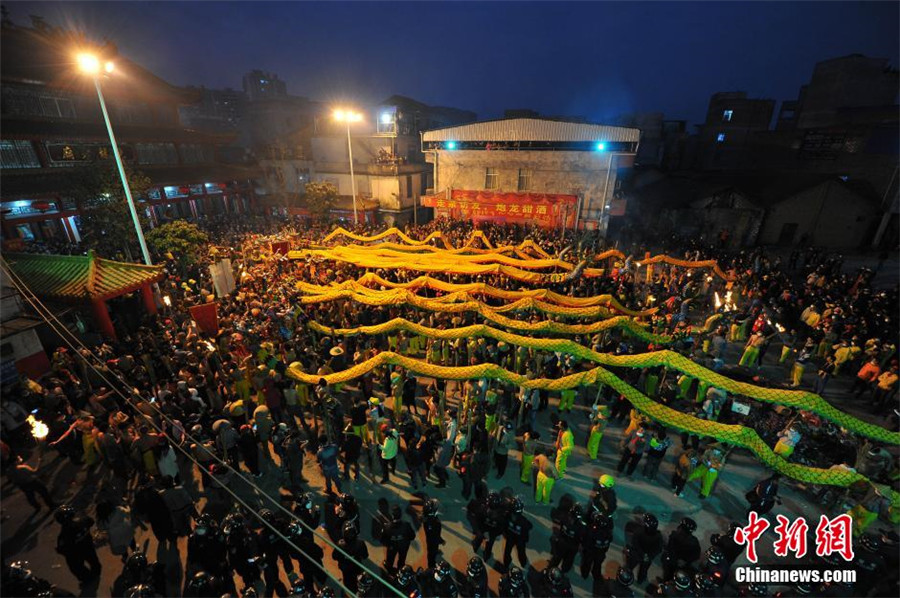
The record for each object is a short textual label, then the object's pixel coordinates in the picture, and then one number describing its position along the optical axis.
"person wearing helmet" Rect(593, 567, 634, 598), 5.31
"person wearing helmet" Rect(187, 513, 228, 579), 5.63
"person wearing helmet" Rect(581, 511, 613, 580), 5.87
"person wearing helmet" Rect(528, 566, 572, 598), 5.04
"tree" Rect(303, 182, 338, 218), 30.69
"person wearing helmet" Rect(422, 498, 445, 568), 5.95
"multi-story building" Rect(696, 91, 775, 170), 38.19
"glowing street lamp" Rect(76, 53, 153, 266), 10.74
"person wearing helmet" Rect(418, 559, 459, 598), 5.08
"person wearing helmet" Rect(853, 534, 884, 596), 5.39
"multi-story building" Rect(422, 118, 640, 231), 26.00
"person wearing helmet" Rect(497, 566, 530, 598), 5.11
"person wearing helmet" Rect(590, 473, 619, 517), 6.16
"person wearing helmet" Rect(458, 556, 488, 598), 5.15
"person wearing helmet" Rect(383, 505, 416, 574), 5.76
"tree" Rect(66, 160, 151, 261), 18.92
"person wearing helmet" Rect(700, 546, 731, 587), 5.29
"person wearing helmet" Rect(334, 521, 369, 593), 5.54
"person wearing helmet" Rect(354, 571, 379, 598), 5.04
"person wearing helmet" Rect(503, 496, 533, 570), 6.07
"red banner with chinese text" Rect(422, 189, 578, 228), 25.62
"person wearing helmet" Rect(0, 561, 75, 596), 4.74
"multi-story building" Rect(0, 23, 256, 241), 22.88
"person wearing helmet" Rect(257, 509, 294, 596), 5.74
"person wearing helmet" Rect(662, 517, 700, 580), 5.63
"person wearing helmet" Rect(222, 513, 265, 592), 5.65
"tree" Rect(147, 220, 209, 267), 17.86
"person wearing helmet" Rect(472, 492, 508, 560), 6.04
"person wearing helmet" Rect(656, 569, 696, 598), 5.05
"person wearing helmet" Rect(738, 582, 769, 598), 5.46
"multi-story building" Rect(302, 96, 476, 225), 33.88
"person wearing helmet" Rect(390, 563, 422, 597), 4.96
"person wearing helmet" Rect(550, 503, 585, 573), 6.03
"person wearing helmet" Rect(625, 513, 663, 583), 5.80
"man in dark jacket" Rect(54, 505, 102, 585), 5.68
